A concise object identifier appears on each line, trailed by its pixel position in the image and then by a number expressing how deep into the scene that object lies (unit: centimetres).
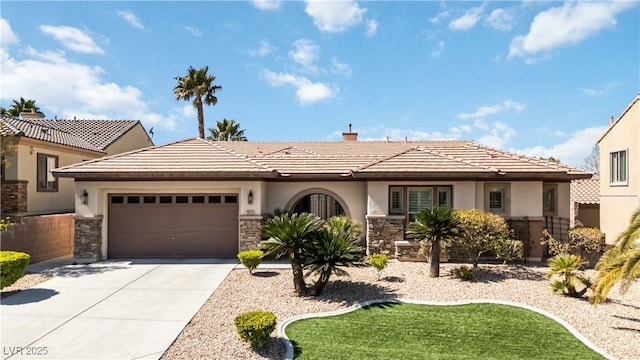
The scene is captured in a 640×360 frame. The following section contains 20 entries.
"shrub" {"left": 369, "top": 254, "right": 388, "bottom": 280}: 1161
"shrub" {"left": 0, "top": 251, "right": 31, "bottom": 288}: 1005
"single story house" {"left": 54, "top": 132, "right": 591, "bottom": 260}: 1438
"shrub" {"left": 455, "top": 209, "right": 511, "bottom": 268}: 1205
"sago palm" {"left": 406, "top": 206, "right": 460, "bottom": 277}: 1157
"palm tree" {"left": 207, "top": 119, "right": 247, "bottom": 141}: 4012
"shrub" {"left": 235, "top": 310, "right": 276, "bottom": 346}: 680
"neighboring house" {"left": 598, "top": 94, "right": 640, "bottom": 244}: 1695
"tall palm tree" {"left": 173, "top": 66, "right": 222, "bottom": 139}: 3603
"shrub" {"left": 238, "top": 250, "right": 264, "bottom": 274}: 1216
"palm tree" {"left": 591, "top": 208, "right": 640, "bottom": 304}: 771
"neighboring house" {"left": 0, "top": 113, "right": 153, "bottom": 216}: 1588
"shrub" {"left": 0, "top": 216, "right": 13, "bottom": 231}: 1211
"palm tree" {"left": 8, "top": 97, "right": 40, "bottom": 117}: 3250
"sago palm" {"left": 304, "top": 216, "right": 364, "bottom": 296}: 977
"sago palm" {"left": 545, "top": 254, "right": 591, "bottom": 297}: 1003
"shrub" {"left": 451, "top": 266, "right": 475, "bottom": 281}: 1177
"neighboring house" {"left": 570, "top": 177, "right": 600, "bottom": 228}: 2112
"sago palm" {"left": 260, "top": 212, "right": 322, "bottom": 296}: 980
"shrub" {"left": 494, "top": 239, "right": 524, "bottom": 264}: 1246
